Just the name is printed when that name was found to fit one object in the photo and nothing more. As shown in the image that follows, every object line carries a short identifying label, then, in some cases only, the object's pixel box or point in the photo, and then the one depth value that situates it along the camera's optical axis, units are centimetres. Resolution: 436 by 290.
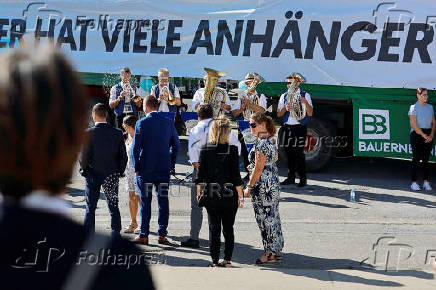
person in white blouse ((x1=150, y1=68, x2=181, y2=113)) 1205
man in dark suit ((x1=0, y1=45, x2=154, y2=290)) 156
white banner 1228
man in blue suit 825
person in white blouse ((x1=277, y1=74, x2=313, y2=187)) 1159
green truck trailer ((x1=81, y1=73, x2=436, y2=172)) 1234
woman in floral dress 766
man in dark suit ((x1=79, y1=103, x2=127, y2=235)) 791
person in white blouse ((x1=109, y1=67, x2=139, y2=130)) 1280
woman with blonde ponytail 727
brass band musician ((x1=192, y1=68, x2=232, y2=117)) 1142
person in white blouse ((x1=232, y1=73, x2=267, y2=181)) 1172
